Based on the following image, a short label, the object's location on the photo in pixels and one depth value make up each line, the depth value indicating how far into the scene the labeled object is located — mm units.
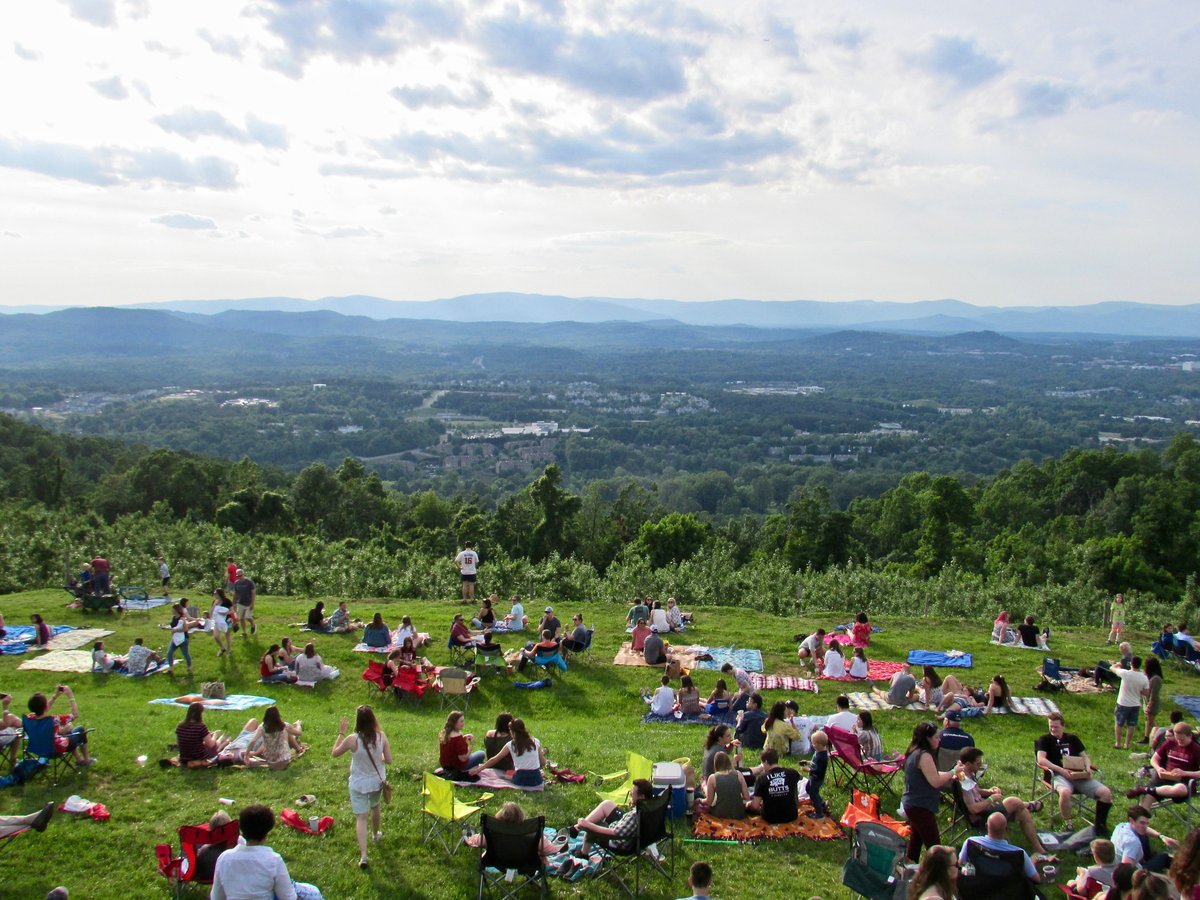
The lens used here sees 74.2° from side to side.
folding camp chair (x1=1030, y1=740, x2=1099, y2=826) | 9281
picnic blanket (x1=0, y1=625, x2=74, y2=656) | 16483
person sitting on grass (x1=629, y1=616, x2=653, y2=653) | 17234
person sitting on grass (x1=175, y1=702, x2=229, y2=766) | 10344
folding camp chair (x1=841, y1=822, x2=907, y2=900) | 7168
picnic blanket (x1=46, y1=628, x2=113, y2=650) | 16797
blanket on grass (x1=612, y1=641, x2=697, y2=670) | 16531
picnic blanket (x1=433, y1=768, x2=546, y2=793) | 9695
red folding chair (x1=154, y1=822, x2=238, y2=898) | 7297
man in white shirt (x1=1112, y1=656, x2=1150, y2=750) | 12797
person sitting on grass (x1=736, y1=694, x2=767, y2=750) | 11539
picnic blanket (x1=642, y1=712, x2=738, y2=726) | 13164
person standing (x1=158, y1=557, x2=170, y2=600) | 22975
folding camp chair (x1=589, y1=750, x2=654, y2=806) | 8883
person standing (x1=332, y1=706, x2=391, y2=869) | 8164
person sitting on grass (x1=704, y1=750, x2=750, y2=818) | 9117
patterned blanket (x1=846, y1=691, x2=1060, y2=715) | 14184
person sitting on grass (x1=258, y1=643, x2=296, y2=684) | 15109
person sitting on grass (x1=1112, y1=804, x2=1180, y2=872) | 7605
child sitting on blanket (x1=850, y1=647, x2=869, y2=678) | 15555
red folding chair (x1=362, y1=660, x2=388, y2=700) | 14375
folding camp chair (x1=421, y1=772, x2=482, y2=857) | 8195
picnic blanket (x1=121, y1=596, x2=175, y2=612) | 20062
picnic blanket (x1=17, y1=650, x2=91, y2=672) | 15484
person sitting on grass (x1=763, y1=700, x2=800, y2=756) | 10914
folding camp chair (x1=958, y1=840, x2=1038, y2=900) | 7012
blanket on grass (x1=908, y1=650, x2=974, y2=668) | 17236
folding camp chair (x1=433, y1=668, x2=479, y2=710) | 13789
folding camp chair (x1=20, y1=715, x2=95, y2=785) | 9664
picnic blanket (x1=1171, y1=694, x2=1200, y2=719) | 14759
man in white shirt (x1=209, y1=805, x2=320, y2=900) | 6348
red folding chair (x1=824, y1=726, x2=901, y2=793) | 9984
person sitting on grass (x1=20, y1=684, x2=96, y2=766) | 9672
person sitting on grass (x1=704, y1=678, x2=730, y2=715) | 13141
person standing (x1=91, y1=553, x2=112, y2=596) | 19391
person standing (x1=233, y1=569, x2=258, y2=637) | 17562
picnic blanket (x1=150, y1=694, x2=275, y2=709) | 13281
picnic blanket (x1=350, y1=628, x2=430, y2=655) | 16641
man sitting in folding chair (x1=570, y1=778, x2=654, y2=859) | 7930
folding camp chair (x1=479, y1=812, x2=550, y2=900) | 7371
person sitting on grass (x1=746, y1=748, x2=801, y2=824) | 9008
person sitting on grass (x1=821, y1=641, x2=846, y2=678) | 15680
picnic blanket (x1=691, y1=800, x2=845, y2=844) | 8828
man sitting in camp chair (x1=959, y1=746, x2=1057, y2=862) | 8281
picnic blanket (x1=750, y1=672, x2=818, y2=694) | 15156
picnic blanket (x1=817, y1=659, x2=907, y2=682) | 15894
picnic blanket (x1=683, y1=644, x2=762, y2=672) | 16594
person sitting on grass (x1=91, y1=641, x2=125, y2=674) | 15156
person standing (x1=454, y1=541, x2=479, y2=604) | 21203
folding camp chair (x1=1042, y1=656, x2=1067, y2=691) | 15516
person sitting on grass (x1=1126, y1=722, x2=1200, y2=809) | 9438
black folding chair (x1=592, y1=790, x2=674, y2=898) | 7848
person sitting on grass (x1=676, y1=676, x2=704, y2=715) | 13508
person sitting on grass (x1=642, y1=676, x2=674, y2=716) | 13648
